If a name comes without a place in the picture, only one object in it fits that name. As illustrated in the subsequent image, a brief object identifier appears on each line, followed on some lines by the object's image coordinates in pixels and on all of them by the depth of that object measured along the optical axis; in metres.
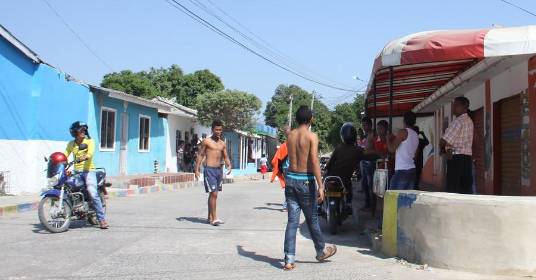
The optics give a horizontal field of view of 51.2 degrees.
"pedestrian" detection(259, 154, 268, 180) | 34.38
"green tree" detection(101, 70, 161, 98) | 48.74
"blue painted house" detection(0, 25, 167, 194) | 13.80
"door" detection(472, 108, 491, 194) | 11.14
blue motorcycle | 8.57
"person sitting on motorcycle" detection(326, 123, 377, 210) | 9.02
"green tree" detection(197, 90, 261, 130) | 31.67
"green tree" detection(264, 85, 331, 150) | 59.25
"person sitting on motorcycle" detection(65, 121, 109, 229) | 8.96
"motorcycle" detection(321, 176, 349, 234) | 8.64
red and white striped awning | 6.10
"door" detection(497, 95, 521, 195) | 8.98
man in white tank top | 7.89
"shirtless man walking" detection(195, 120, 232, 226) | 9.77
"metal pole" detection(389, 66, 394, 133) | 7.69
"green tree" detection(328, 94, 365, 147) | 47.20
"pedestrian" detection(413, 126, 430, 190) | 9.07
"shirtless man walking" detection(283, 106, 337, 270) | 6.22
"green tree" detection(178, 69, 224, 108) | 54.28
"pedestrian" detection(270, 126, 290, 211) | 10.44
